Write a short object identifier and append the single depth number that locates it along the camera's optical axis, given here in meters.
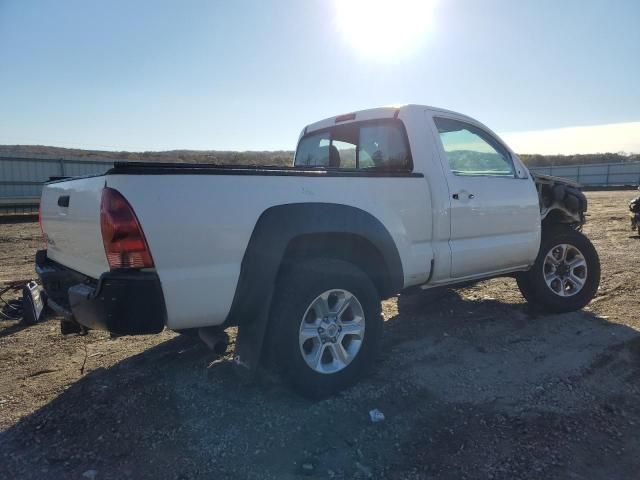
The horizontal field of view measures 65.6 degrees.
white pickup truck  2.75
